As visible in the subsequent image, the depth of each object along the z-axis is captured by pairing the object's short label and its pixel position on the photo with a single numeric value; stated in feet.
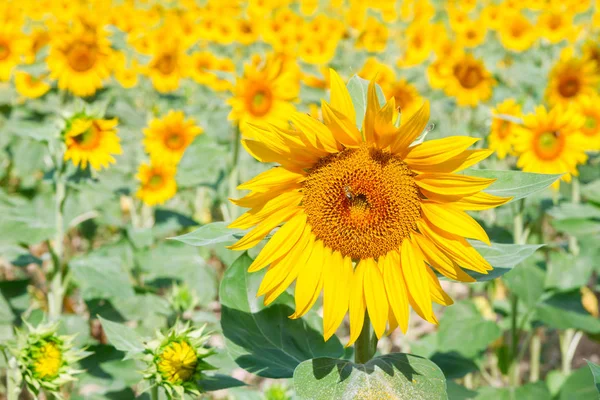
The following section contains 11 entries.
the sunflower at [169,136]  10.63
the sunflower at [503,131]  8.47
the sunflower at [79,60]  11.30
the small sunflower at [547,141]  8.27
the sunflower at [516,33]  16.90
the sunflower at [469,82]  12.89
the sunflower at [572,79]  11.34
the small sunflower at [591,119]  8.84
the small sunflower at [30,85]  12.35
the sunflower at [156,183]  9.86
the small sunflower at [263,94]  9.04
